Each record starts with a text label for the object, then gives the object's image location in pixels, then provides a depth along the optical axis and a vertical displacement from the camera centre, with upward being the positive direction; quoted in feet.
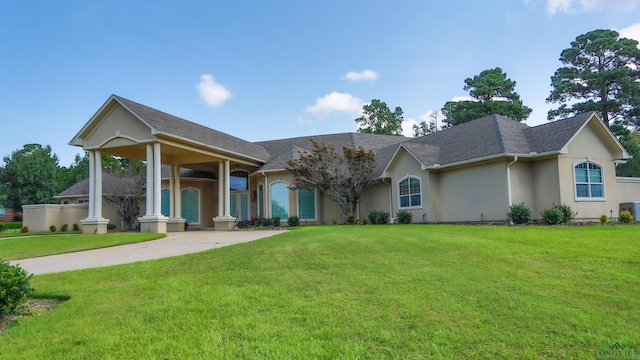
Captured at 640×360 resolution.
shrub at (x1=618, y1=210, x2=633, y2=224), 46.52 -2.74
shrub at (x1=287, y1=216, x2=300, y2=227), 70.49 -2.89
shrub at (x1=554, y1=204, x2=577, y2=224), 45.55 -1.91
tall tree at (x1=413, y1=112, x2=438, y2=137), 165.08 +32.76
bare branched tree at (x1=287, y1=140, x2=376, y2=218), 65.41 +5.56
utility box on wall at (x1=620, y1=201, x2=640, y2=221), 51.57 -1.87
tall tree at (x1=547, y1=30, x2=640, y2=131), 98.63 +31.04
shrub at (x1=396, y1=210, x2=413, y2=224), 59.93 -2.36
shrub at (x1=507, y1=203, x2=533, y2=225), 47.14 -2.03
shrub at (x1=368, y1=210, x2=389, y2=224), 63.46 -2.38
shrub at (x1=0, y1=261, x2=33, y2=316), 16.78 -3.34
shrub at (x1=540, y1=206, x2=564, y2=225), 44.32 -2.14
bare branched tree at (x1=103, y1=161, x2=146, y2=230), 79.51 +3.78
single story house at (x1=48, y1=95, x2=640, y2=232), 50.72 +4.84
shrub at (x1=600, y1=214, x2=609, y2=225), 45.69 -2.73
